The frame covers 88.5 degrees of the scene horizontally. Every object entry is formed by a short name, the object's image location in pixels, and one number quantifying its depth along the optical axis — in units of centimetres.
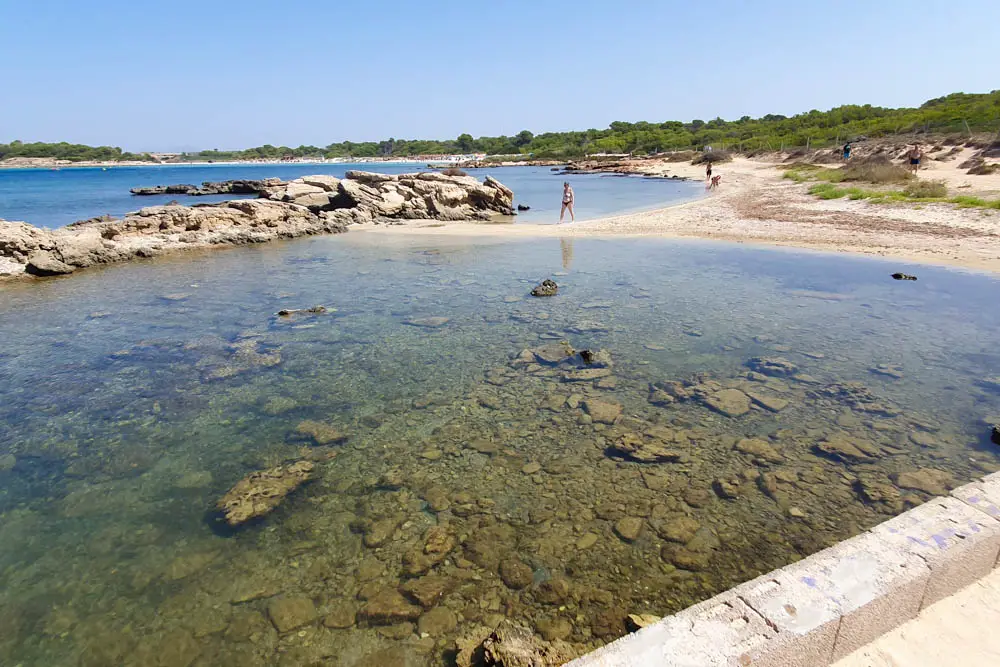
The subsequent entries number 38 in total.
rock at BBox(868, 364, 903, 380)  768
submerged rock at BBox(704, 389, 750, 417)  671
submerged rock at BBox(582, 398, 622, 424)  659
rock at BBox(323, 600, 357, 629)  376
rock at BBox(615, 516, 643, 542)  458
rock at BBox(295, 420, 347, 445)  618
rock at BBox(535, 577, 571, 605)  392
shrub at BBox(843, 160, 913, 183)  2966
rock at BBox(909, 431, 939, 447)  583
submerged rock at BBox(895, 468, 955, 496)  502
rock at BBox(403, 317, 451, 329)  1036
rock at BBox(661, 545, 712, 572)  422
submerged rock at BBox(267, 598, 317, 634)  375
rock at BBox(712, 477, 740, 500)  508
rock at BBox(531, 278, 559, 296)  1227
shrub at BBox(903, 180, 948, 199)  2358
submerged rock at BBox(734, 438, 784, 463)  568
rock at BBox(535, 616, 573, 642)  361
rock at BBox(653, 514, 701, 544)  455
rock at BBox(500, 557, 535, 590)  409
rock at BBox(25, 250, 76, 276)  1556
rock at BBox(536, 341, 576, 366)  842
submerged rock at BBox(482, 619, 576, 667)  327
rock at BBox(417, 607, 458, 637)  369
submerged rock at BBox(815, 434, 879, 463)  565
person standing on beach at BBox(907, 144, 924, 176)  3122
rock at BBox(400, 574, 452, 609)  394
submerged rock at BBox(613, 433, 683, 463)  572
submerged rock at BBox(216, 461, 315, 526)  487
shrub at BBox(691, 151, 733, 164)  7556
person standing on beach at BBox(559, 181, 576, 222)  2584
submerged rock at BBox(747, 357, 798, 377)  787
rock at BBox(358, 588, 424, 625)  379
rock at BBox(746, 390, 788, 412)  681
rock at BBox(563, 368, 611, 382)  774
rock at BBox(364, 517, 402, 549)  455
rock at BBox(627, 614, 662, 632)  361
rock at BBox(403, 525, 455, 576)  427
